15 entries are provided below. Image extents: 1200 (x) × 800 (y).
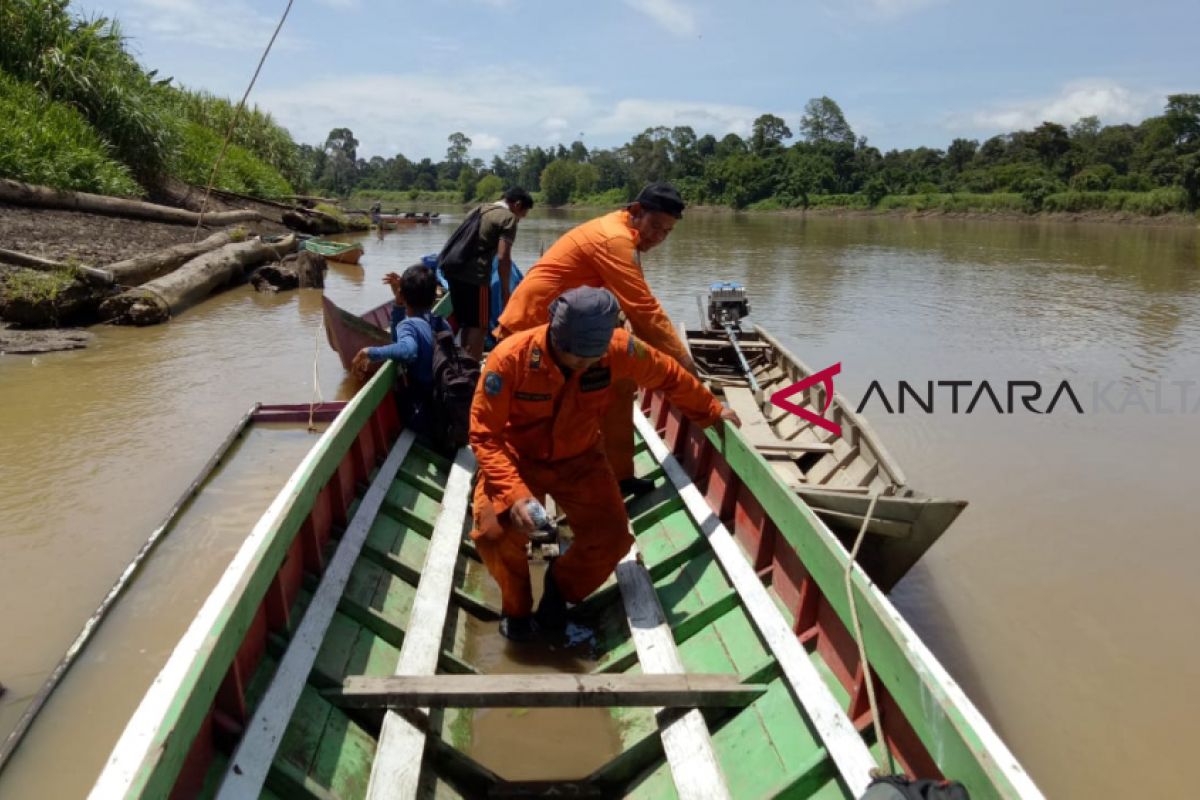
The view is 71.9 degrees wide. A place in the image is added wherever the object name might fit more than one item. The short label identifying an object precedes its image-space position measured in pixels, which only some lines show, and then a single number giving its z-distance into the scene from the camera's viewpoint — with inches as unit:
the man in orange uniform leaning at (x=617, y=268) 153.3
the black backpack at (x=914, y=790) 73.2
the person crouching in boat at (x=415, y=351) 187.0
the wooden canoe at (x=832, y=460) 156.0
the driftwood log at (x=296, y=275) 600.7
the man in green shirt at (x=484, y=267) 216.1
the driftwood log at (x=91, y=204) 505.0
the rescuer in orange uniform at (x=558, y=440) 116.8
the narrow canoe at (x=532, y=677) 81.4
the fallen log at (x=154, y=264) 463.8
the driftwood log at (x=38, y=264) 415.5
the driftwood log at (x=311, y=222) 906.7
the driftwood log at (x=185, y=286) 434.6
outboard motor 367.6
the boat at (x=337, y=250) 701.3
